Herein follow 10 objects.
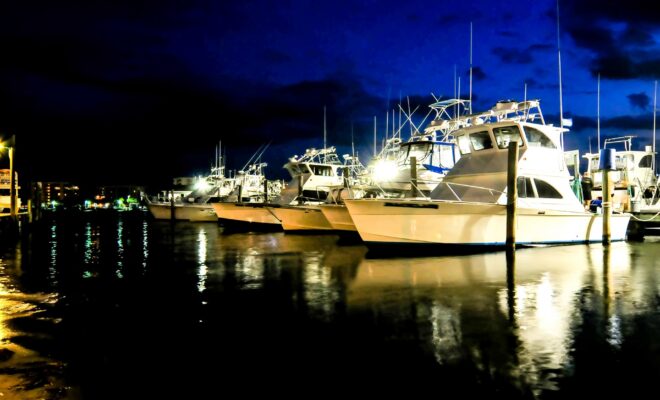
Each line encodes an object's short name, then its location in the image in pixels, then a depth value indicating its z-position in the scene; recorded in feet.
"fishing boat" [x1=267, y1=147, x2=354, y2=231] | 94.94
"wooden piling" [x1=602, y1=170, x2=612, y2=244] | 63.46
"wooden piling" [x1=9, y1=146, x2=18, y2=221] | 107.30
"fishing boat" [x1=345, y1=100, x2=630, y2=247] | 54.44
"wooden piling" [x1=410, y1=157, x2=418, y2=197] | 69.41
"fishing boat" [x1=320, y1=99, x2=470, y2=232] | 81.46
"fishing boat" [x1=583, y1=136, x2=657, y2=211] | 114.62
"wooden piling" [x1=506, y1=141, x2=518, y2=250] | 53.01
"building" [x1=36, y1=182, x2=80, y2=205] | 580.67
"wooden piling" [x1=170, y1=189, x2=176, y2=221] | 147.54
